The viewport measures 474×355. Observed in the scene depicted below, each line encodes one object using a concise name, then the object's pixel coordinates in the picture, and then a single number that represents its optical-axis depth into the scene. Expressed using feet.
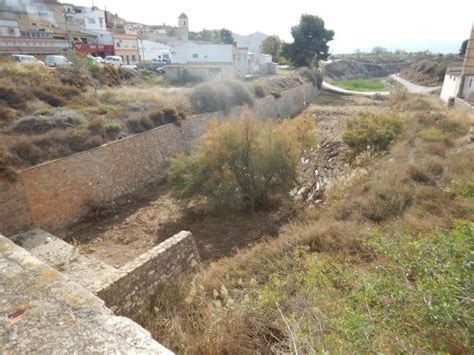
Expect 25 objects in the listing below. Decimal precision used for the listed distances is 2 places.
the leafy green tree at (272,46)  180.65
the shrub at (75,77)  55.77
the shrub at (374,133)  44.80
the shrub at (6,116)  36.76
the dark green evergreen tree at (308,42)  130.62
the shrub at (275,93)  80.89
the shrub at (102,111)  45.35
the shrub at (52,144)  30.81
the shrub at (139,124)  44.16
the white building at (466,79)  67.82
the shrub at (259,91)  75.10
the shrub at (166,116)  47.75
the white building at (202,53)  114.21
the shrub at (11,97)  42.37
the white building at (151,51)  139.33
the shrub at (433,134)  39.14
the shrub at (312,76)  117.08
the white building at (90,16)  148.97
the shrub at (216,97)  58.23
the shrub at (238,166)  34.01
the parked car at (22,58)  74.64
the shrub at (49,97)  47.01
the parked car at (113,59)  106.98
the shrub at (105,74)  68.90
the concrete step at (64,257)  21.66
